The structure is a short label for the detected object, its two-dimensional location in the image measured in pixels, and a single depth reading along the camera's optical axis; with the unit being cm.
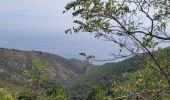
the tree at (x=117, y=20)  686
